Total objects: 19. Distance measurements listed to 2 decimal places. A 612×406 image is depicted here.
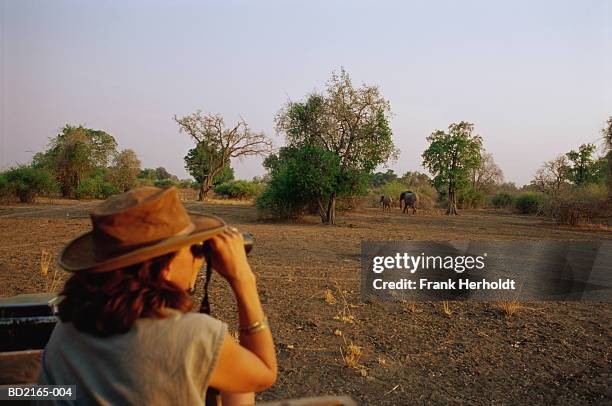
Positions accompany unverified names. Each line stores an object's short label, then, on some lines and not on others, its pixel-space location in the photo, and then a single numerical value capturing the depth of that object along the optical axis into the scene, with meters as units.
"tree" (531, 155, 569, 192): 34.41
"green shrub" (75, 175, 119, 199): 38.12
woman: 1.27
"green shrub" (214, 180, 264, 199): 45.47
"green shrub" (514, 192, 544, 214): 35.00
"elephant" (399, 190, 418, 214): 32.78
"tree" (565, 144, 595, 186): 32.88
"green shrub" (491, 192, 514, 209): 42.08
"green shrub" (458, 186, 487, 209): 40.19
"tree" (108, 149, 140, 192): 42.75
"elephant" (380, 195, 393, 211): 34.69
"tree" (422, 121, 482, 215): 29.55
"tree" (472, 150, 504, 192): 49.19
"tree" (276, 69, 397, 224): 17.67
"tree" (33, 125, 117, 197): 40.06
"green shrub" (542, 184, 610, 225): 20.15
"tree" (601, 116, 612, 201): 20.34
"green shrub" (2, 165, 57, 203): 29.62
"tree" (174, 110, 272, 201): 43.00
